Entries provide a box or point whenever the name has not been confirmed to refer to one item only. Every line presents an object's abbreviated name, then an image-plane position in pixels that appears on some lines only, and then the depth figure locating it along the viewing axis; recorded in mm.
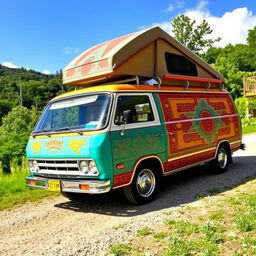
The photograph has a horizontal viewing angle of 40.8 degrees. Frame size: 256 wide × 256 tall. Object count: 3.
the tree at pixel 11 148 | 11461
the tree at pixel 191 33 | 47438
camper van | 5965
